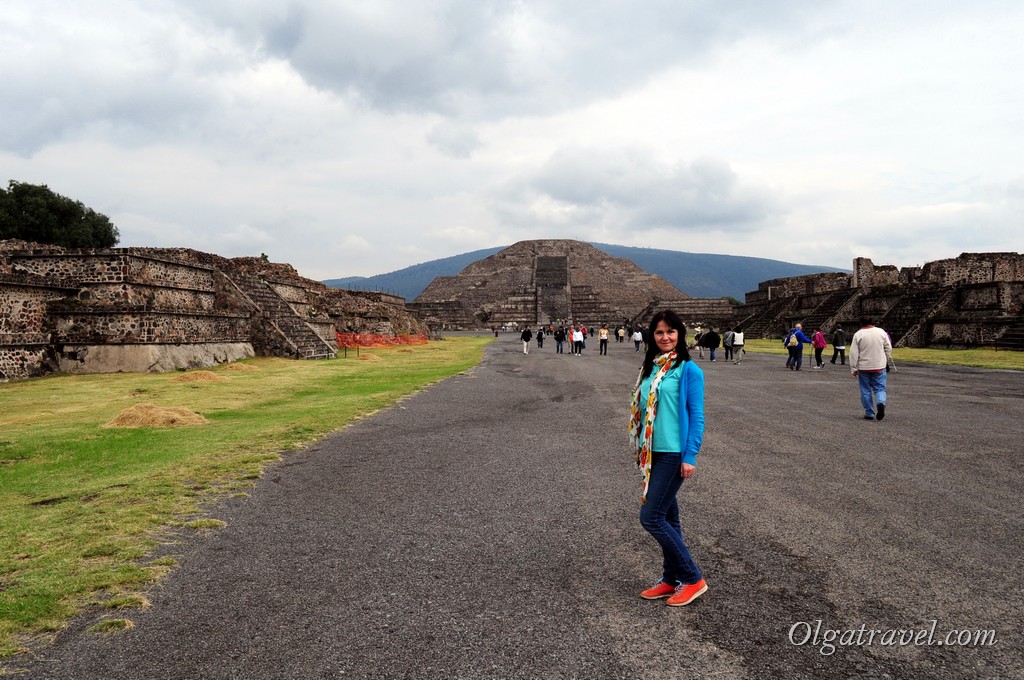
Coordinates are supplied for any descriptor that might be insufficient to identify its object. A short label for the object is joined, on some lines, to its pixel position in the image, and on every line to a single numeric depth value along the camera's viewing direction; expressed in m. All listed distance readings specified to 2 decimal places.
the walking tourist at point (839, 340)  22.41
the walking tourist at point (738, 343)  23.16
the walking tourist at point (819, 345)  21.08
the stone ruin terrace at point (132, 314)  18.89
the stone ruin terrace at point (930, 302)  28.67
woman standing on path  3.66
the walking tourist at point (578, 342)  29.62
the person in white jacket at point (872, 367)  9.99
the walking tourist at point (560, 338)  30.58
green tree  44.88
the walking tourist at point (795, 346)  19.44
